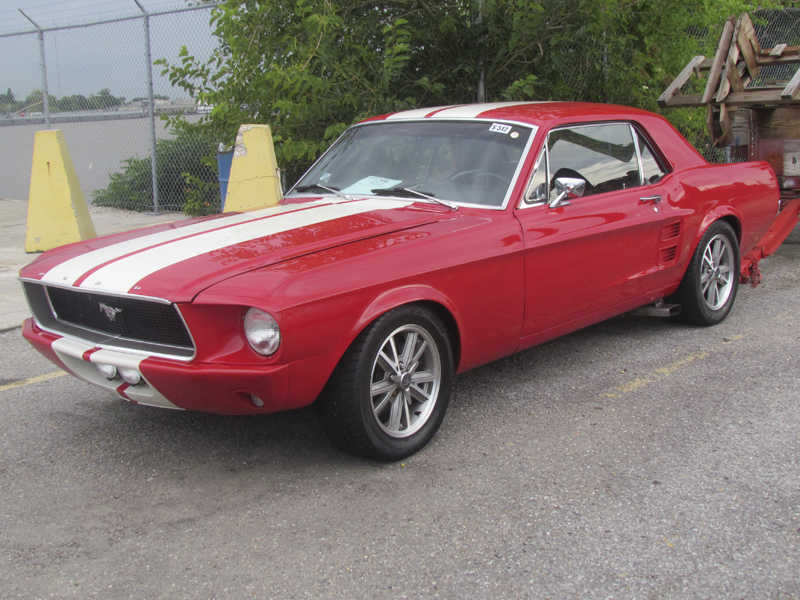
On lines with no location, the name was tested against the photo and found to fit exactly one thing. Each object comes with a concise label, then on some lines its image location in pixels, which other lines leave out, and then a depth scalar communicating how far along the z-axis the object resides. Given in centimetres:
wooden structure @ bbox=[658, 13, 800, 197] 679
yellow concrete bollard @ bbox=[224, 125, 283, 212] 694
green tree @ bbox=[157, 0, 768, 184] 667
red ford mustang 273
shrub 1035
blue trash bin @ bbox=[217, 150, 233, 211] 805
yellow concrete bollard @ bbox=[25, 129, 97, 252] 754
